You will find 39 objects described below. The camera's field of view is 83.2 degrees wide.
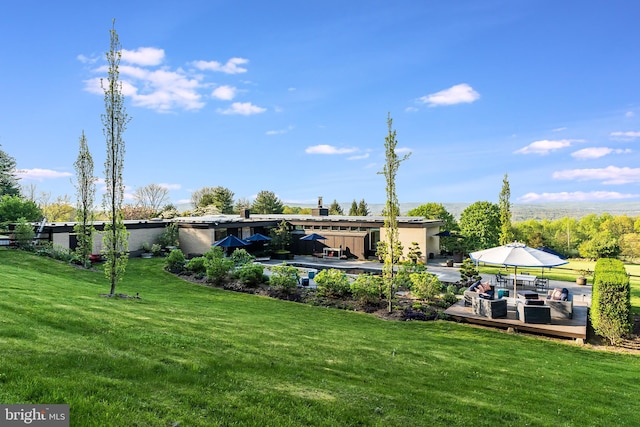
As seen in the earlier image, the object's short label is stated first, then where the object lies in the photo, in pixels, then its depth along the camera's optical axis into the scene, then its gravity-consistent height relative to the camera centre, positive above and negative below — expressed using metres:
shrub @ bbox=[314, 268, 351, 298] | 15.13 -2.71
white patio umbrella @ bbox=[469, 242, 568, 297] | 12.84 -1.42
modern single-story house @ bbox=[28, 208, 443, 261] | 26.20 -0.76
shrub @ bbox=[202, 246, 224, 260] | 19.27 -1.72
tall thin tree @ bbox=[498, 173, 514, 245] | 24.83 +0.50
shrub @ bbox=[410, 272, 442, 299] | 14.28 -2.66
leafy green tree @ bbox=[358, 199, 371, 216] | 51.72 +1.68
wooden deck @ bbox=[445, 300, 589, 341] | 10.96 -3.38
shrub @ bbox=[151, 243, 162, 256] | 25.55 -1.91
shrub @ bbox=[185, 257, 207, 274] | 19.44 -2.37
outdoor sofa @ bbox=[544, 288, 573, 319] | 12.10 -3.03
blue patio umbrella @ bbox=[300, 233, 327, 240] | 27.05 -1.21
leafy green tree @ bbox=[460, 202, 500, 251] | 26.91 -0.51
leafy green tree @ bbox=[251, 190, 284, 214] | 53.41 +2.61
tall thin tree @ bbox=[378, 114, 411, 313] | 13.26 +1.13
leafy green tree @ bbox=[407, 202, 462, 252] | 31.97 +0.62
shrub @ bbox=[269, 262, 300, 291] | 15.56 -2.47
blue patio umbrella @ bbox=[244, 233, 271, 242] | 25.82 -1.19
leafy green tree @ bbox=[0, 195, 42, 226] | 25.16 +1.00
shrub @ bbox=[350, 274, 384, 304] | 13.97 -2.70
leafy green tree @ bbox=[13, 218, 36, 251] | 20.58 -0.59
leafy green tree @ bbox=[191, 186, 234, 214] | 50.83 +3.29
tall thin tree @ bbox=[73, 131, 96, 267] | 20.67 +2.09
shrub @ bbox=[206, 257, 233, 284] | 17.17 -2.27
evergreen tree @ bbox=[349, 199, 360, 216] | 51.66 +1.52
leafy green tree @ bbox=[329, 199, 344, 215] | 53.81 +1.91
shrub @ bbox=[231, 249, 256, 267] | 20.19 -2.05
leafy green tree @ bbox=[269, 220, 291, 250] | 28.52 -1.17
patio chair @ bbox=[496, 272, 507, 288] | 17.14 -3.03
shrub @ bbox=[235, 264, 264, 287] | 16.77 -2.51
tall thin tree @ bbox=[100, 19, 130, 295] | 11.92 +2.14
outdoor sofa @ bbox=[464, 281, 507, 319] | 12.09 -2.92
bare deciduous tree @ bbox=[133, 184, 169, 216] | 56.97 +4.27
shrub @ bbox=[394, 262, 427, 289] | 14.17 -2.36
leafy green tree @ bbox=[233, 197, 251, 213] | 56.41 +2.92
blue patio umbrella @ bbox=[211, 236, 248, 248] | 22.25 -1.28
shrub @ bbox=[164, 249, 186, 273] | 20.31 -2.27
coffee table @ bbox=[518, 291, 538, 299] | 13.77 -2.95
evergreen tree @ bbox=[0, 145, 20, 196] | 33.08 +4.54
